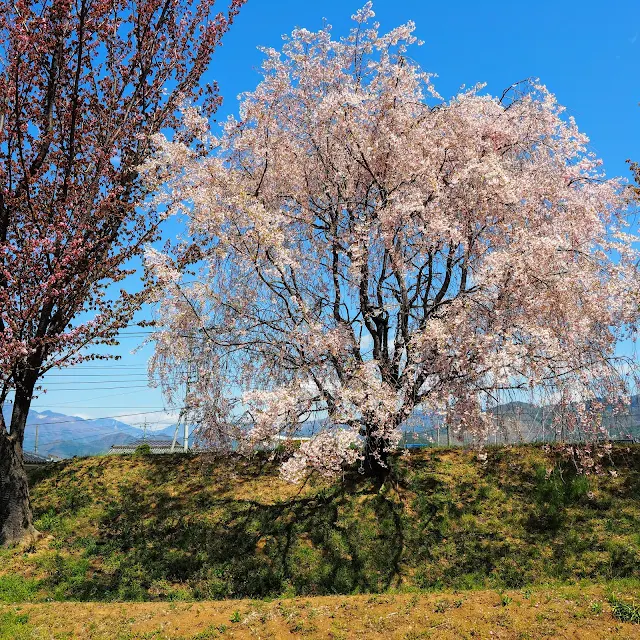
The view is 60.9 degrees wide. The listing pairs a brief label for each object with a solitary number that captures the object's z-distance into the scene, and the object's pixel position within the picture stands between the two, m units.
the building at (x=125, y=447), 25.77
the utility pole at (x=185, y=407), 13.81
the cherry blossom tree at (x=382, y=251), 12.27
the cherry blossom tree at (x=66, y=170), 13.57
